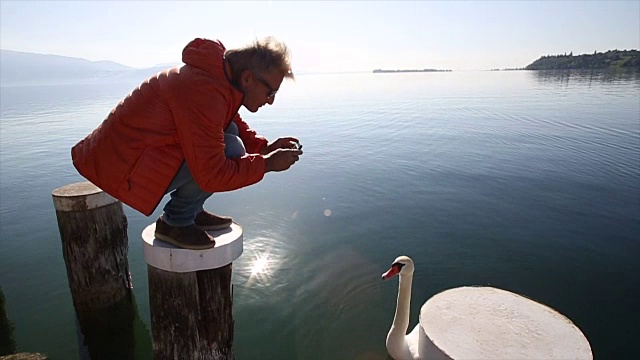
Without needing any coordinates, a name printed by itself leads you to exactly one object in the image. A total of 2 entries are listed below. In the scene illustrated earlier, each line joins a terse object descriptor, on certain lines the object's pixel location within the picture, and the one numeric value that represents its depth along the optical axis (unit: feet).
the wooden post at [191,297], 8.89
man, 7.84
